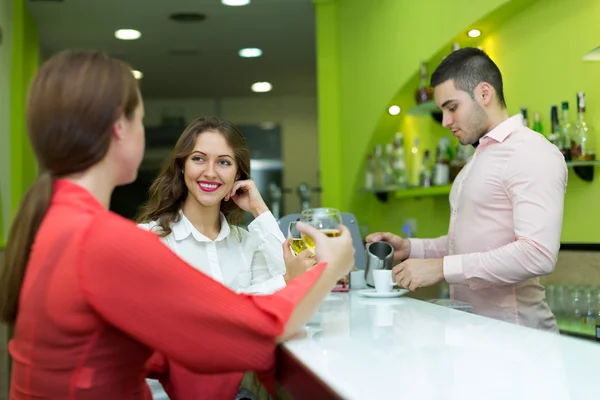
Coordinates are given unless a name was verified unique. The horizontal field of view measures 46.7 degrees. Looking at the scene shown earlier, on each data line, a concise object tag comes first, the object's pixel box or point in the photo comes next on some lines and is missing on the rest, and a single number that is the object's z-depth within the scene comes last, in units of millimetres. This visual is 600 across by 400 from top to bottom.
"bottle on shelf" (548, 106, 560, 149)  2996
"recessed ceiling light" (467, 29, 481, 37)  3654
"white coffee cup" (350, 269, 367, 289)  2514
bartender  2113
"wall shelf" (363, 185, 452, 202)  3937
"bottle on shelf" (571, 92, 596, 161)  2875
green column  5430
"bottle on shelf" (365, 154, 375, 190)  4941
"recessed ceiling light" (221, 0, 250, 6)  5461
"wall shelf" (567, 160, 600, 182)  2935
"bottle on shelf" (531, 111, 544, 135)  3153
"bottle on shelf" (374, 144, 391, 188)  4727
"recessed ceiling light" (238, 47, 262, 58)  7020
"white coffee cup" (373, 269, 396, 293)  2166
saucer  2127
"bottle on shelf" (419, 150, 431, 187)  4105
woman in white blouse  2314
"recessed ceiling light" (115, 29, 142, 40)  6242
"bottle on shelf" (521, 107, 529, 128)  3277
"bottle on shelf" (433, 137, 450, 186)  3916
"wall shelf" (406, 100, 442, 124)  3938
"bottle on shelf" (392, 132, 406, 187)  4523
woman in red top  1007
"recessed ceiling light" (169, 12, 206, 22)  5781
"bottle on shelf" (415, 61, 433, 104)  3924
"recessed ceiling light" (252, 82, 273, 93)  8762
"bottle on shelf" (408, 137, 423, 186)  4427
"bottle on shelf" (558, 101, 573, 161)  2936
